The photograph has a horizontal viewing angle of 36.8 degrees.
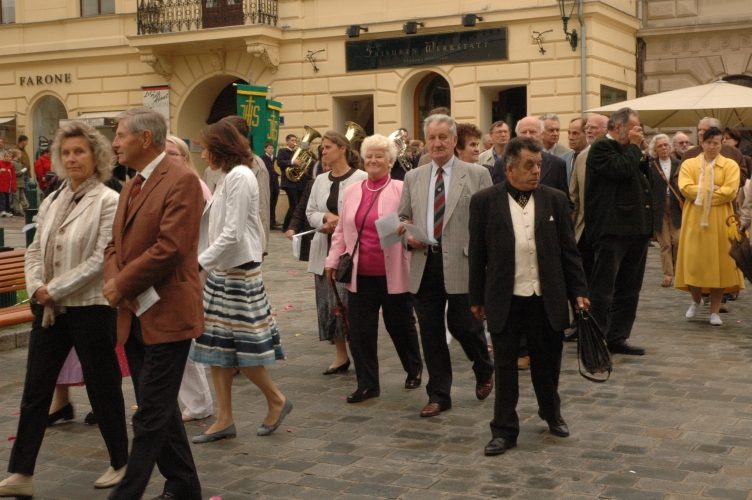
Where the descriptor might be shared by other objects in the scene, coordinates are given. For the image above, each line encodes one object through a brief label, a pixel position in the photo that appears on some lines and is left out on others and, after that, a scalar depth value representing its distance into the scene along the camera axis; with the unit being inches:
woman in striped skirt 263.0
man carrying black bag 251.6
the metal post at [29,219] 445.6
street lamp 924.6
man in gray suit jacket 289.7
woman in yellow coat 441.7
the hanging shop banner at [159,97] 1117.7
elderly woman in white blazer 223.5
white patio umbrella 605.3
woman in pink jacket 302.0
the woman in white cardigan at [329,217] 339.6
